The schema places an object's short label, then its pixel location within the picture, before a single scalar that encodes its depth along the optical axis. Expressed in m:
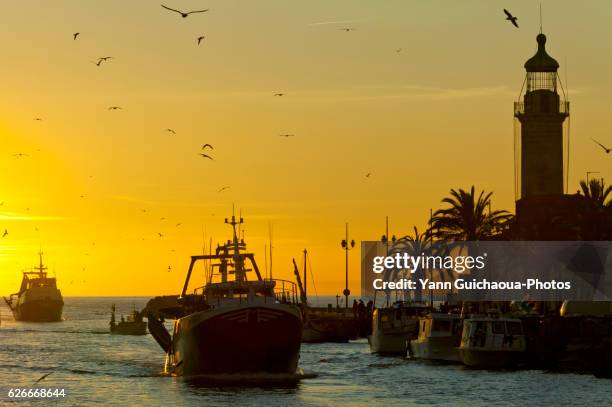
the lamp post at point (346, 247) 179.00
